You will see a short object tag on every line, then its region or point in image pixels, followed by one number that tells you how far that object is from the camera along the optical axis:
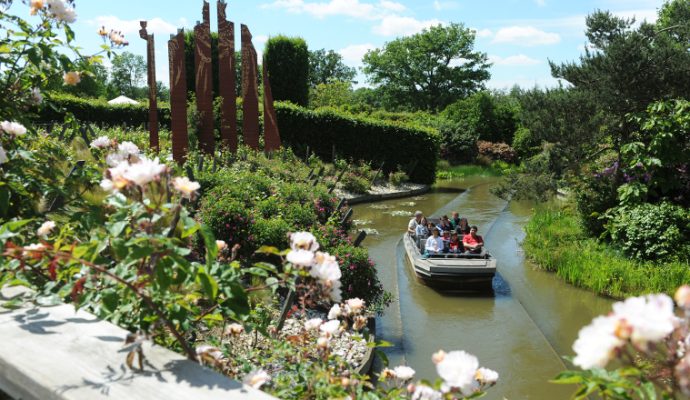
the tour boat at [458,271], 10.45
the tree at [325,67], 74.63
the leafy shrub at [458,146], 36.28
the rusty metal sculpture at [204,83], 17.17
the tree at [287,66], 26.72
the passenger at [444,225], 12.62
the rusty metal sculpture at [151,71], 17.45
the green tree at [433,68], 54.44
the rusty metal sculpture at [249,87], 18.12
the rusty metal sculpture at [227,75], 17.22
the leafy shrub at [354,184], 22.25
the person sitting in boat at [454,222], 13.14
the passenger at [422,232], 12.56
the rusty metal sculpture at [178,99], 16.80
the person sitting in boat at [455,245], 11.42
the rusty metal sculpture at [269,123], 20.17
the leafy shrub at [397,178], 24.97
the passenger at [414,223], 13.06
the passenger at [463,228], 12.54
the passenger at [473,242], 11.44
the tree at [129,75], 86.75
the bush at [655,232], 10.70
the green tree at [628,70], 12.26
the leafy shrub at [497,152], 37.00
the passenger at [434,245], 11.25
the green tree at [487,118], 39.54
